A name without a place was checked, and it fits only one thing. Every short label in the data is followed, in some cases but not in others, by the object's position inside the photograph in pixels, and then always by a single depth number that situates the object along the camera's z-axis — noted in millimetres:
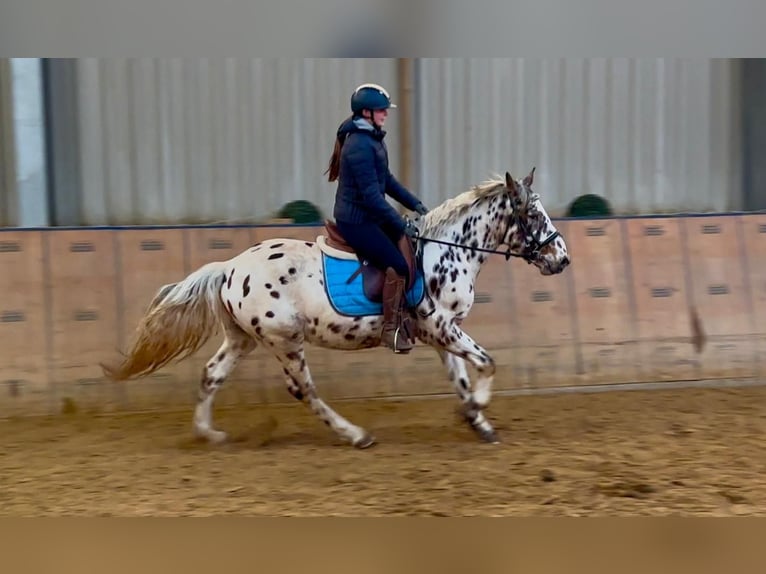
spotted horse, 10336
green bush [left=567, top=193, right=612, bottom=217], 14578
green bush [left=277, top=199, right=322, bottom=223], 14437
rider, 9867
